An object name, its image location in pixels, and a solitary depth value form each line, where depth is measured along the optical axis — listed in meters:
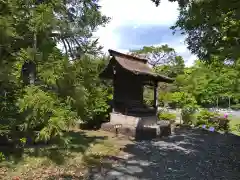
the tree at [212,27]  4.30
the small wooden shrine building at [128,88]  10.85
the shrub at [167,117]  14.70
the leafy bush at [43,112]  5.86
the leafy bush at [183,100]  18.00
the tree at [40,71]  5.95
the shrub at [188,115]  14.07
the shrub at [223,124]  13.10
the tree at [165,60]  35.63
